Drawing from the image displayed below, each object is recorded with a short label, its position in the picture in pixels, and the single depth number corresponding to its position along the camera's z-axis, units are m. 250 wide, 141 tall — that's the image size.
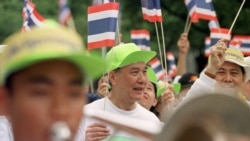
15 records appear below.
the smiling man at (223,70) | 9.05
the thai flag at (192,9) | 13.99
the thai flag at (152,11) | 12.52
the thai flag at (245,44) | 16.44
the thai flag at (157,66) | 17.26
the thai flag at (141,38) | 16.00
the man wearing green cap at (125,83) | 8.87
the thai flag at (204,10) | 13.62
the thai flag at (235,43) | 15.82
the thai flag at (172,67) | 21.33
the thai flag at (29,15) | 12.75
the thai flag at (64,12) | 12.45
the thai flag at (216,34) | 13.42
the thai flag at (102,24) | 10.55
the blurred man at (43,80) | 3.66
